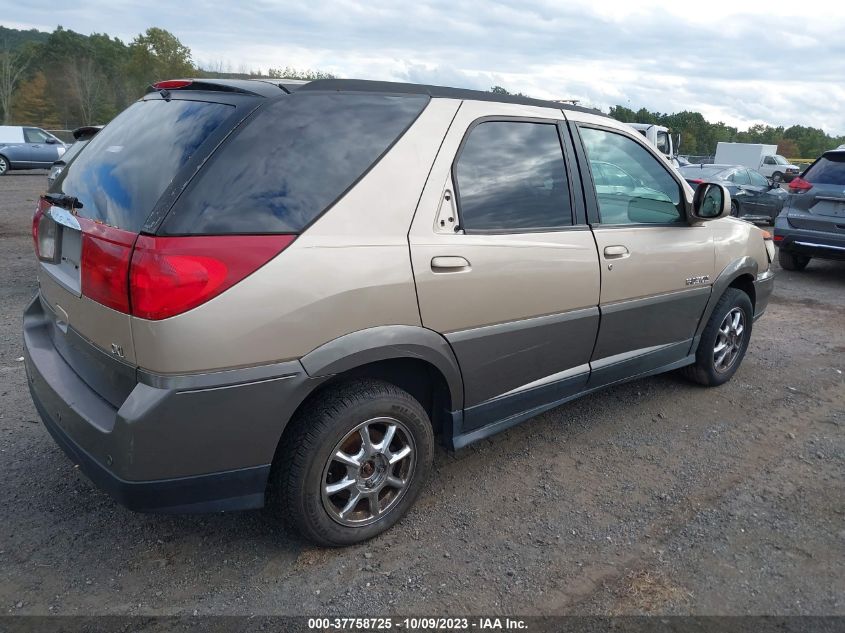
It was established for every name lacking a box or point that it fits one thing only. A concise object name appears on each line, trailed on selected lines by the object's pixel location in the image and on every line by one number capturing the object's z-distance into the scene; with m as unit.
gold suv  2.25
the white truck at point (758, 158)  38.72
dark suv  8.34
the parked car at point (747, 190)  14.26
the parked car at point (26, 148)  21.81
